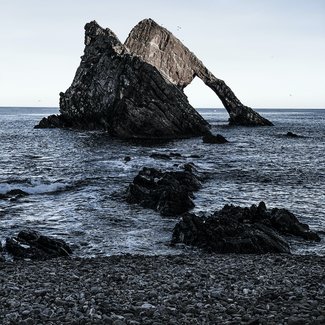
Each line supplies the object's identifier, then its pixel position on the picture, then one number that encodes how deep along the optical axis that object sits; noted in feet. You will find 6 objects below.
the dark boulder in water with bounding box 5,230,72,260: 65.82
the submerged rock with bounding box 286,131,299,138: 322.14
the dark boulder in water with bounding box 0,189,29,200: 110.83
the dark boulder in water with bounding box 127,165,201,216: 96.35
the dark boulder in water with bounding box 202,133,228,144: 259.35
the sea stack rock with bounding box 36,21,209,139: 284.82
